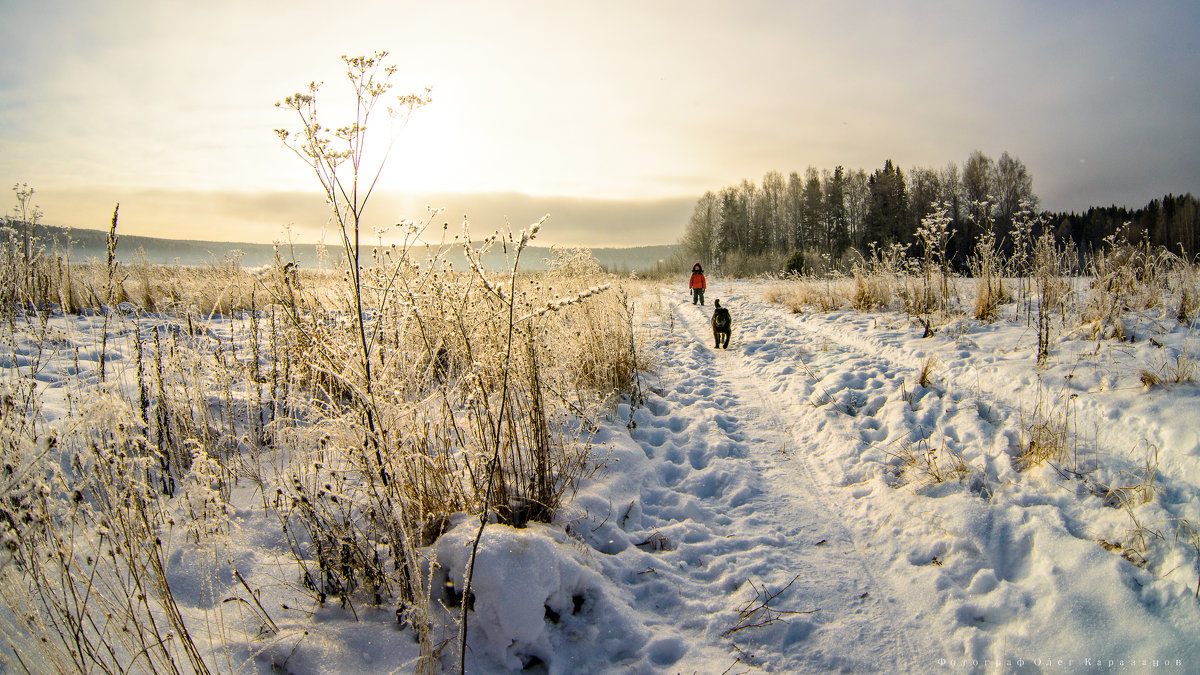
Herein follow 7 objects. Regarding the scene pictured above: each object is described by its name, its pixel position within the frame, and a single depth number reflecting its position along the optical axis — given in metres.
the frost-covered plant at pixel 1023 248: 6.20
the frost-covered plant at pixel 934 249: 6.86
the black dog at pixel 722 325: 7.71
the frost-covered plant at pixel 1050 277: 4.65
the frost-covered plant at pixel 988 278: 6.28
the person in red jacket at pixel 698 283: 15.09
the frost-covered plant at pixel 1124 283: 4.42
